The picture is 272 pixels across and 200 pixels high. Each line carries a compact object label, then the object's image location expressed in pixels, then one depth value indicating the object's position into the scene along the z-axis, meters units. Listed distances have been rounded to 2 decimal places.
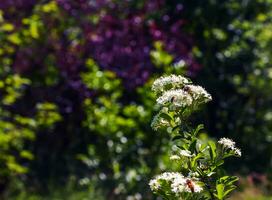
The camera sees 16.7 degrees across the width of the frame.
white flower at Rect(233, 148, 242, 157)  3.69
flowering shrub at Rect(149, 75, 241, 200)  3.57
